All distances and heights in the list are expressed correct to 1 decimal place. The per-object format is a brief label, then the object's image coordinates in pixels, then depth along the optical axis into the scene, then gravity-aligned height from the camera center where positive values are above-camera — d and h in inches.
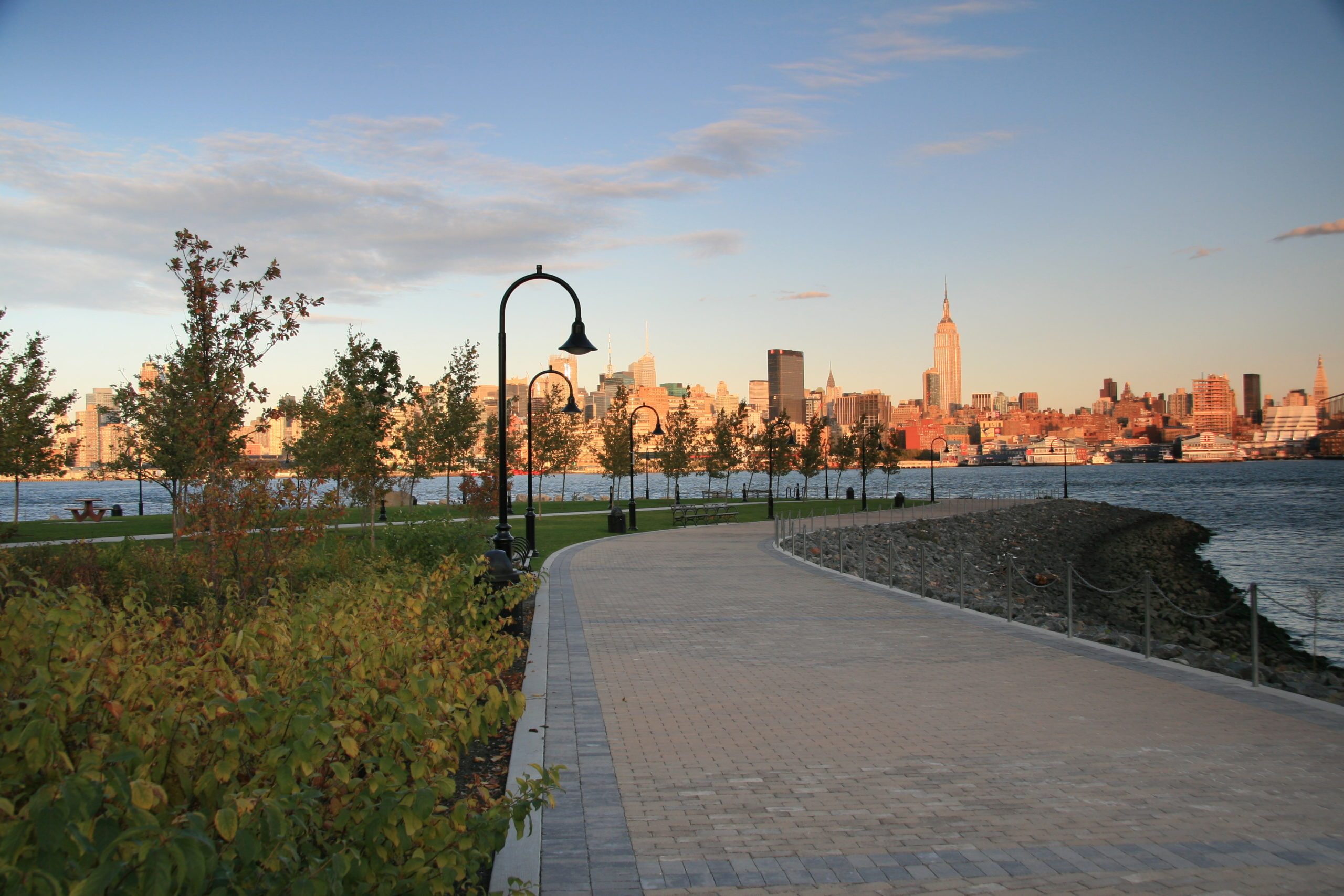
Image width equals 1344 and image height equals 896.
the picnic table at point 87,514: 1558.8 -88.4
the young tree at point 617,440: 2233.8 +44.7
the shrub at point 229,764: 101.6 -44.1
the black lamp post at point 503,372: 575.2 +74.6
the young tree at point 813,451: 2447.1 +7.7
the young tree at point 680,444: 2326.5 +33.2
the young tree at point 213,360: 500.7 +63.5
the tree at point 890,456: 2696.9 -8.5
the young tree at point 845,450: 2824.8 +10.2
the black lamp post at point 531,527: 755.4 -62.0
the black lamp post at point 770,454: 1721.2 +3.2
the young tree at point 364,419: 1057.5 +52.3
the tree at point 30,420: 986.1 +60.2
